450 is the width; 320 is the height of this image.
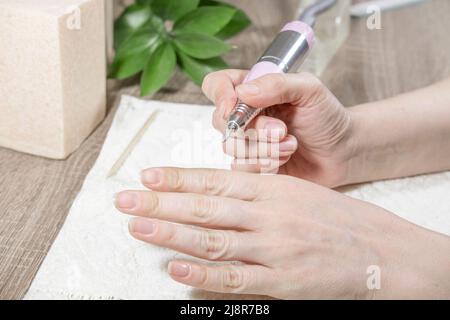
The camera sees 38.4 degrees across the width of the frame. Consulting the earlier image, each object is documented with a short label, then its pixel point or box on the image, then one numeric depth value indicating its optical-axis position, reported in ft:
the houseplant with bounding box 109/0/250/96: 2.87
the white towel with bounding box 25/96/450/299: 2.00
